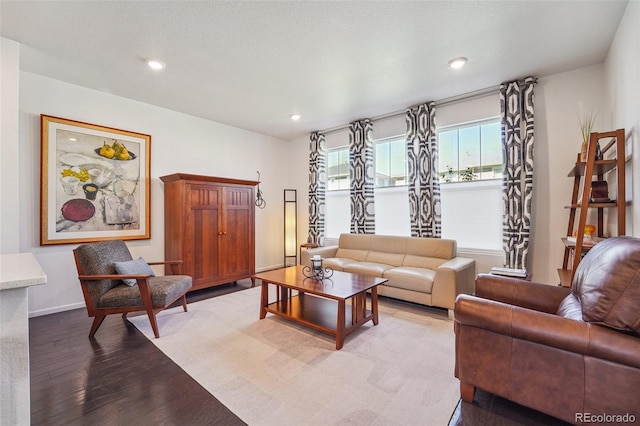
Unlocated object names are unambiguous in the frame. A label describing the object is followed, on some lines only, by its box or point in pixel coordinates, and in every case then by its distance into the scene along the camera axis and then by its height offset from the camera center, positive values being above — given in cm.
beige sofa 312 -73
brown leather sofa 125 -69
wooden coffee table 251 -99
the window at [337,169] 531 +88
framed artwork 322 +39
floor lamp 580 -31
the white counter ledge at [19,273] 105 -26
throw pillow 273 -58
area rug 166 -120
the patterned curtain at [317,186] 536 +53
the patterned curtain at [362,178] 467 +60
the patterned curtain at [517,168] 324 +54
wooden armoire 383 -21
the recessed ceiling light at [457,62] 284 +160
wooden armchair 255 -75
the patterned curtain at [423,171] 395 +62
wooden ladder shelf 218 +21
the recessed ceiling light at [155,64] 286 +160
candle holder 305 -66
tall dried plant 293 +101
